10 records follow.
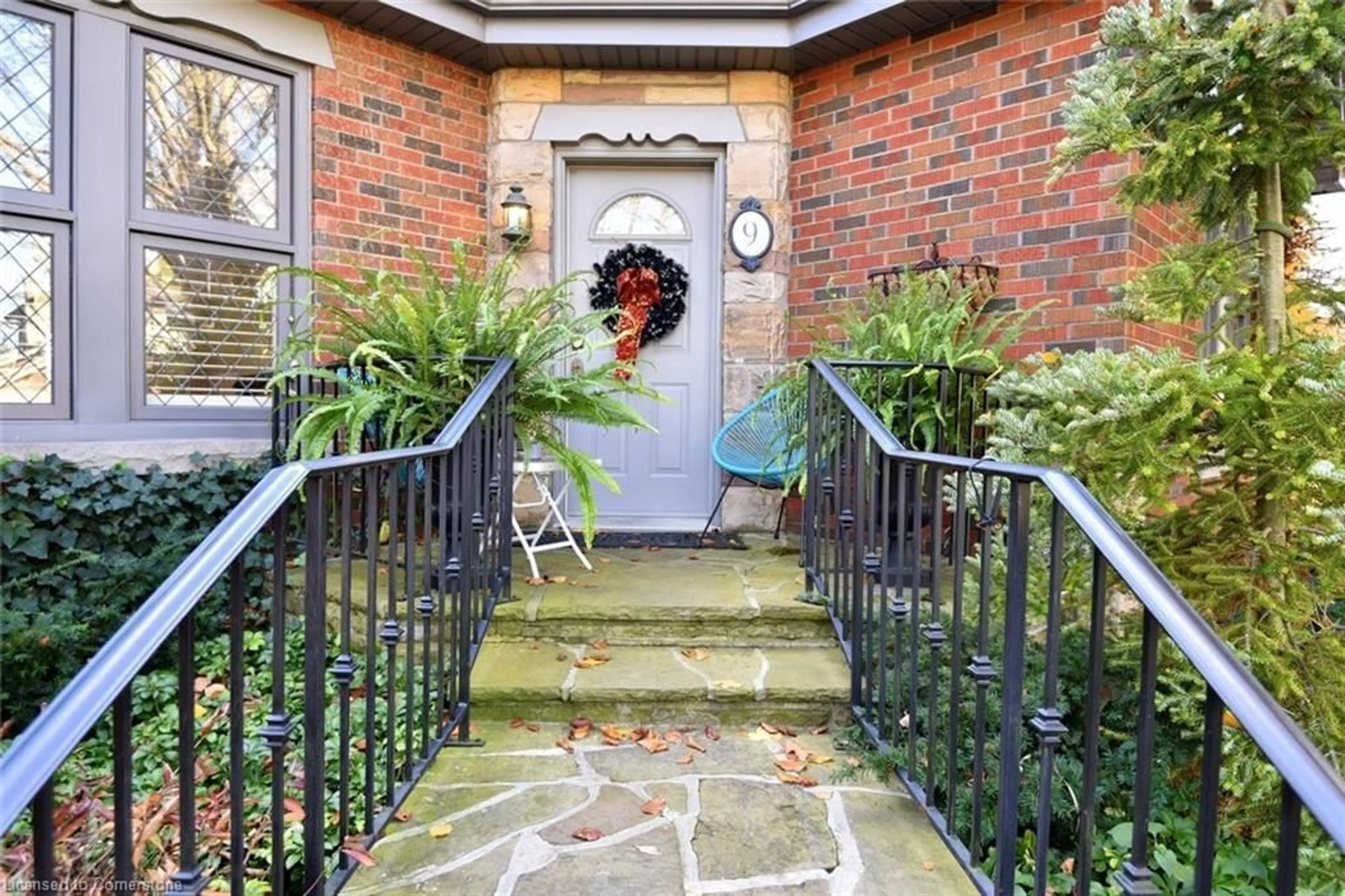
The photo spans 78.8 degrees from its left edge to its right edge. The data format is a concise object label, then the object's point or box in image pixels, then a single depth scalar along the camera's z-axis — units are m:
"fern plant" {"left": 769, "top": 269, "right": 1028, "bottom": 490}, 3.06
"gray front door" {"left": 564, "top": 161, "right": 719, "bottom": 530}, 4.46
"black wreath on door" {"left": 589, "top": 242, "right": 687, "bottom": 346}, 4.38
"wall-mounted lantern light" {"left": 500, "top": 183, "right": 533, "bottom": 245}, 4.20
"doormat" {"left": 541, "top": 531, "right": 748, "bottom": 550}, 3.92
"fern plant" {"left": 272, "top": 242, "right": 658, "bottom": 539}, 2.70
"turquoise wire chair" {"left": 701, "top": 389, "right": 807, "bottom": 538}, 3.56
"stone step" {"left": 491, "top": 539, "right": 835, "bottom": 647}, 2.66
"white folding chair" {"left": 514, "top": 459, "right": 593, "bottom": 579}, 3.02
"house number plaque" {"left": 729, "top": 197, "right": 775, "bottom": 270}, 4.32
